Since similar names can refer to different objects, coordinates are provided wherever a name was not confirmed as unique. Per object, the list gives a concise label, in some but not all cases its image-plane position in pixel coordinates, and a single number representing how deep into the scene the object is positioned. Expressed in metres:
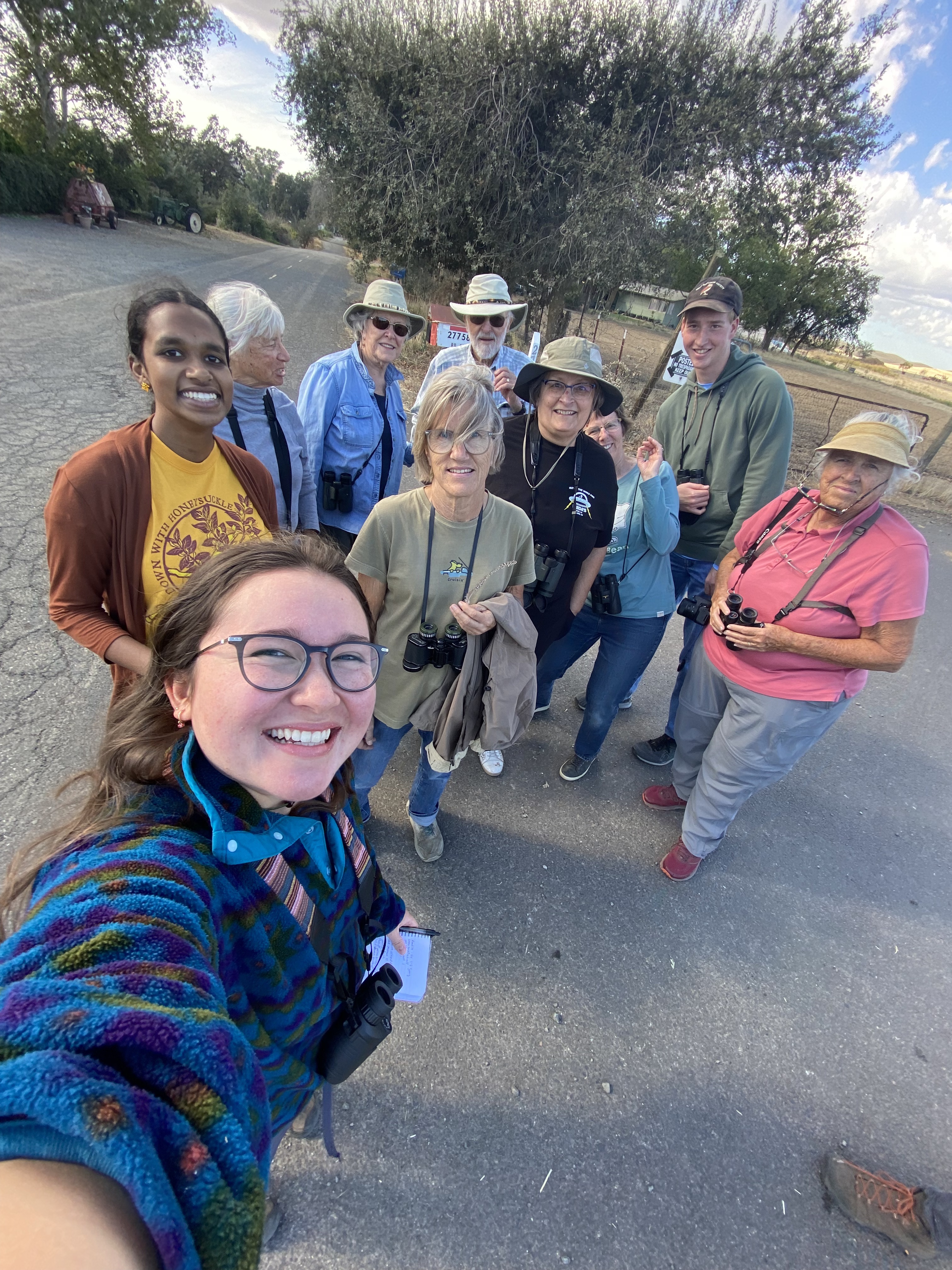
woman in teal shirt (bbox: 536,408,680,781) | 2.54
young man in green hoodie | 2.78
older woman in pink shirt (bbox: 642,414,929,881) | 2.01
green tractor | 27.84
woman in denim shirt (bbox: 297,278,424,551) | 2.93
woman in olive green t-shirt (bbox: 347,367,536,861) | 1.88
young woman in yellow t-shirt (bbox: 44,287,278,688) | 1.51
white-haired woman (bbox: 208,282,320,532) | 2.23
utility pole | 5.56
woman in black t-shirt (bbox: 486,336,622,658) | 2.36
